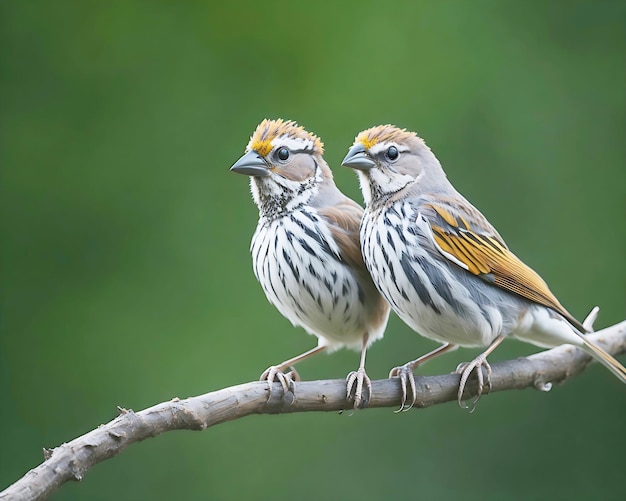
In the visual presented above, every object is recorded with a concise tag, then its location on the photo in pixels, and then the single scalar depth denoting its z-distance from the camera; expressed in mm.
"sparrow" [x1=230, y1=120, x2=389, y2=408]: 6879
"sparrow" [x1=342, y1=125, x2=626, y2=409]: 6516
